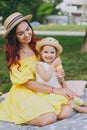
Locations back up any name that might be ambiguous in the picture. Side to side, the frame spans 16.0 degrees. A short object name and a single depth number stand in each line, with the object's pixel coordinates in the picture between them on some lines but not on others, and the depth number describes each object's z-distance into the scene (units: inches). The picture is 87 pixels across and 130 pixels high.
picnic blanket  120.4
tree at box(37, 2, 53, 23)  1111.6
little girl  128.5
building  1823.0
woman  124.0
